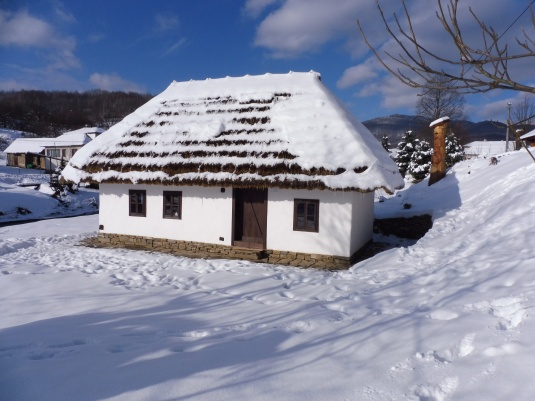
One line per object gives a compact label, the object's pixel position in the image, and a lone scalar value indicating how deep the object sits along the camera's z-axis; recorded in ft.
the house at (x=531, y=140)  89.71
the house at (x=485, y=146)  163.07
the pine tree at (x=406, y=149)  89.76
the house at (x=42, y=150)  146.00
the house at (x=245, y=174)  27.96
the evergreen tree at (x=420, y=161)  80.33
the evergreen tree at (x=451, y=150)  83.76
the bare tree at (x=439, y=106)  101.30
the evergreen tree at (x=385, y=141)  116.64
